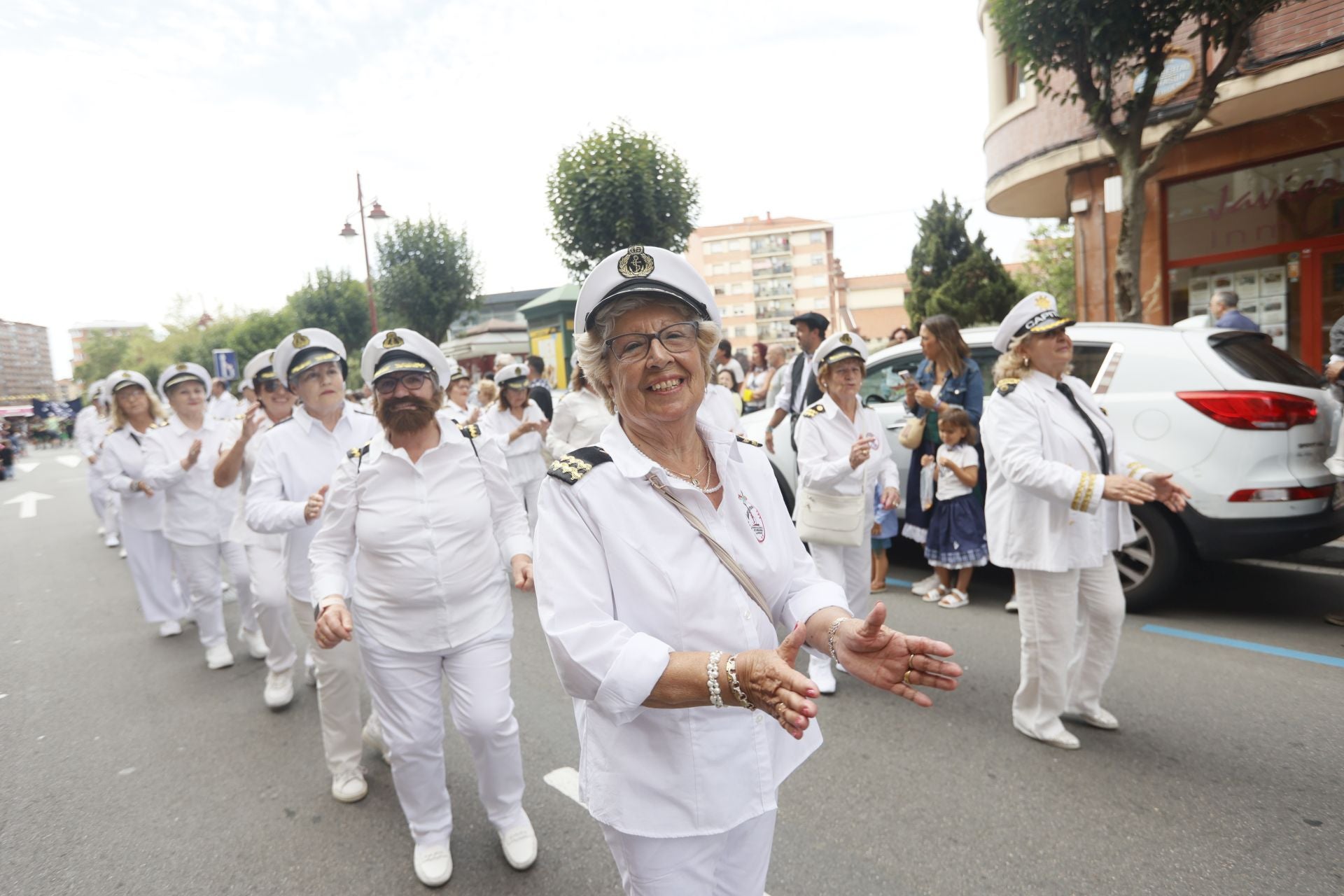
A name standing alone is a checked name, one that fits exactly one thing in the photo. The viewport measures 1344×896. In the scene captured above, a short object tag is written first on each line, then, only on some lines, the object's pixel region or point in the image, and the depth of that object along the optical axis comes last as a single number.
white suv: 4.67
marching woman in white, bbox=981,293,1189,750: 3.44
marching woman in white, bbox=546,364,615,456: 6.45
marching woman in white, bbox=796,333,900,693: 4.26
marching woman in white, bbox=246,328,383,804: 3.53
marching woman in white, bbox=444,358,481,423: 9.93
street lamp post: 18.95
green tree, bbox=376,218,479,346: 33.25
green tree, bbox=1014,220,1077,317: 19.97
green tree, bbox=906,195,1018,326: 18.12
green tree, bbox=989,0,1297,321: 7.93
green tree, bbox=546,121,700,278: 17.23
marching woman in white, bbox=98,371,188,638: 6.03
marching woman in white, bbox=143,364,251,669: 5.49
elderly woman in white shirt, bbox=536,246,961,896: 1.50
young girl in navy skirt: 5.65
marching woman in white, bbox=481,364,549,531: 7.51
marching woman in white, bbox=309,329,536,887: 2.87
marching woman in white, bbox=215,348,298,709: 4.48
